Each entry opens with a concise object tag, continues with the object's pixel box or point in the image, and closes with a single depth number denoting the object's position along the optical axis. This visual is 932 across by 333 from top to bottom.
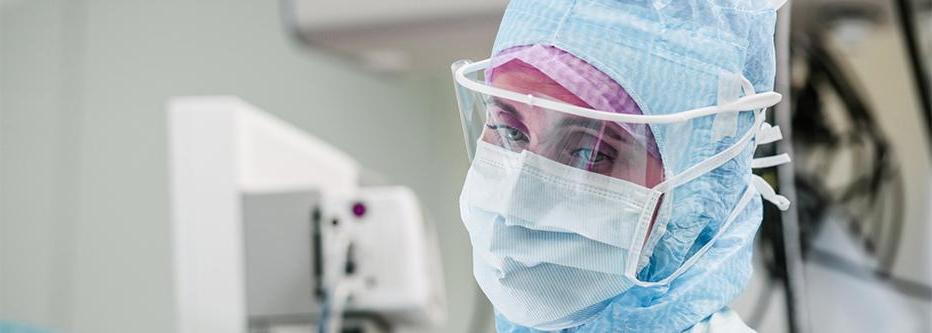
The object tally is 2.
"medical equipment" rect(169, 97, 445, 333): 1.99
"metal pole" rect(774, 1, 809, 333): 1.64
